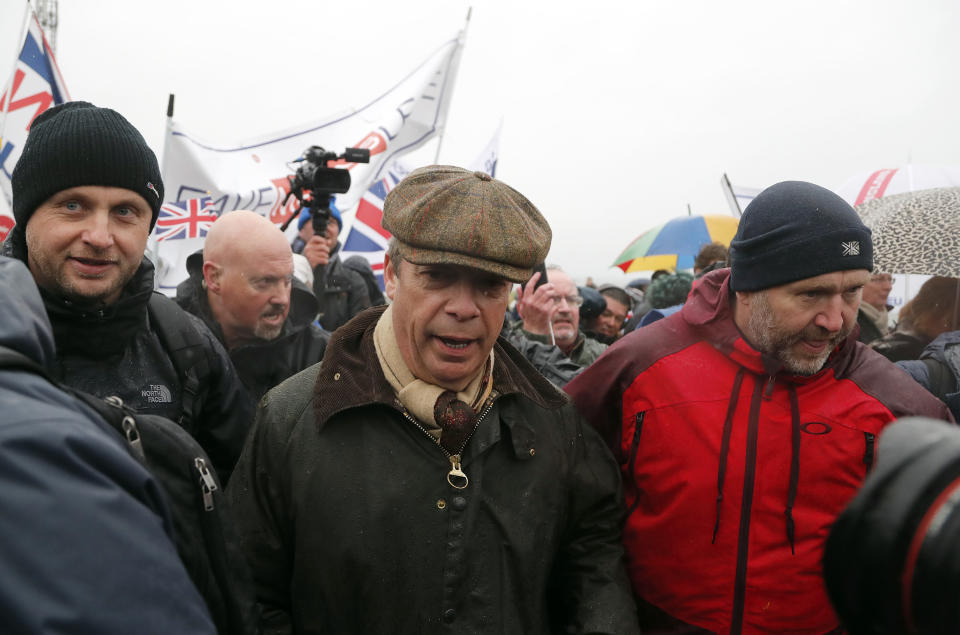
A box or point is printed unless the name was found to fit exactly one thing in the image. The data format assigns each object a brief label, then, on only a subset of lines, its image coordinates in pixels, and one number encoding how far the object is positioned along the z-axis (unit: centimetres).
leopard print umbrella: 285
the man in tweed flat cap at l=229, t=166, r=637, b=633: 180
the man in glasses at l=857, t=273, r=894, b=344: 380
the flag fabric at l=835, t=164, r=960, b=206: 521
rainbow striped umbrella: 926
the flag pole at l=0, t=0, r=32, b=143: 479
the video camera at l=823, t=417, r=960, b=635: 60
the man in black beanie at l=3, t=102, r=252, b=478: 195
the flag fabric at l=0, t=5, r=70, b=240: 480
